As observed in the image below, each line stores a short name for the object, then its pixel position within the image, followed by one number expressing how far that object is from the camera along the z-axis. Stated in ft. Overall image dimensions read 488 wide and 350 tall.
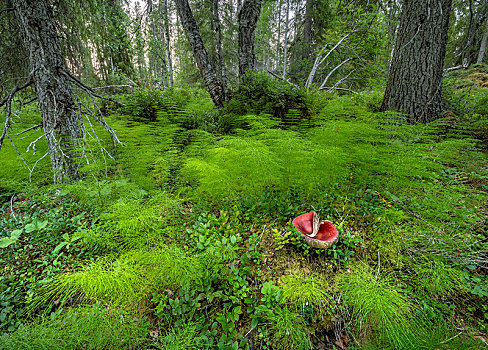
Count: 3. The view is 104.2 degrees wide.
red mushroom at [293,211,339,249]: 5.76
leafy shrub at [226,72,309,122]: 13.42
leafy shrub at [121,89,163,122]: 13.92
